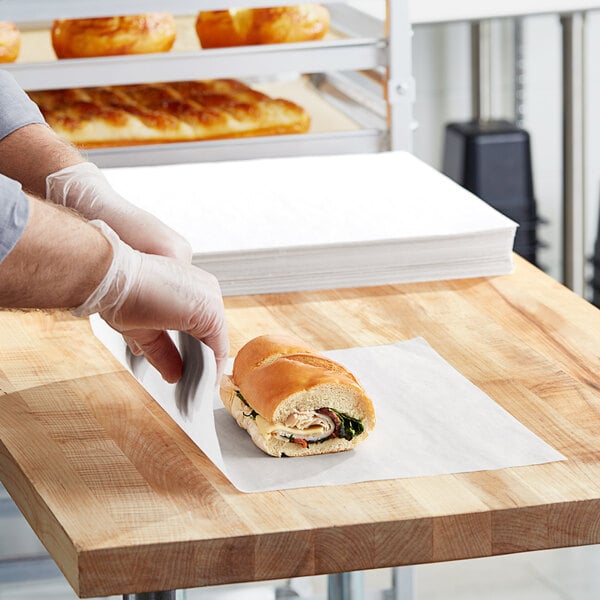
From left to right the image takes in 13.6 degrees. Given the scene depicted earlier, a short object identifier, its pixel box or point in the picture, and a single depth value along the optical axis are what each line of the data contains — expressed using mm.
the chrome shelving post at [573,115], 4361
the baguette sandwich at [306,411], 2219
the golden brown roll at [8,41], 3035
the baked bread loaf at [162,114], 3083
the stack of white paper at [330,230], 2631
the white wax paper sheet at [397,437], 2181
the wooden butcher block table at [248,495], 2077
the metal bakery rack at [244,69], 2922
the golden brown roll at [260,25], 3097
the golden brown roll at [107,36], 3060
